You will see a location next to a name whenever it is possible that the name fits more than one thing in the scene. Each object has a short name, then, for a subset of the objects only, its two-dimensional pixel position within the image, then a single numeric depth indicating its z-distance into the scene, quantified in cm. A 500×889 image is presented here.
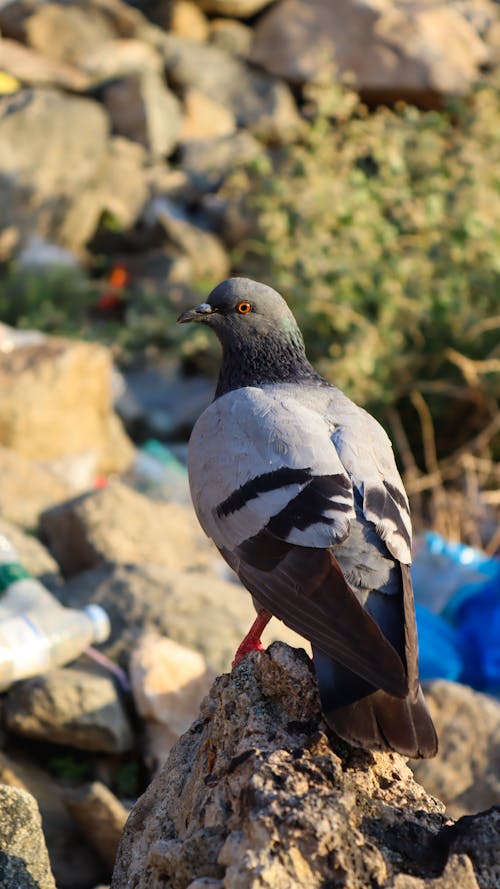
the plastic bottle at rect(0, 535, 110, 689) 887
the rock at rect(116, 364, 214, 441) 1834
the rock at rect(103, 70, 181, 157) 2525
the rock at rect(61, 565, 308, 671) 977
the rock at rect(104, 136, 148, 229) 2408
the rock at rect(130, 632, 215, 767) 898
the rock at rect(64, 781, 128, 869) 815
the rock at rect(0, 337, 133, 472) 1423
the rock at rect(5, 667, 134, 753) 865
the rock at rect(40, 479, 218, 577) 1105
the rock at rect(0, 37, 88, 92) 2503
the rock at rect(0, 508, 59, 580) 1064
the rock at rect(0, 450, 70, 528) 1184
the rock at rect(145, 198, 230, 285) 2214
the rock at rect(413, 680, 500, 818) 863
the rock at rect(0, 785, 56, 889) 533
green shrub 1567
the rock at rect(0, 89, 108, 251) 2297
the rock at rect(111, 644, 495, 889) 398
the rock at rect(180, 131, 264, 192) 2458
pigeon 473
